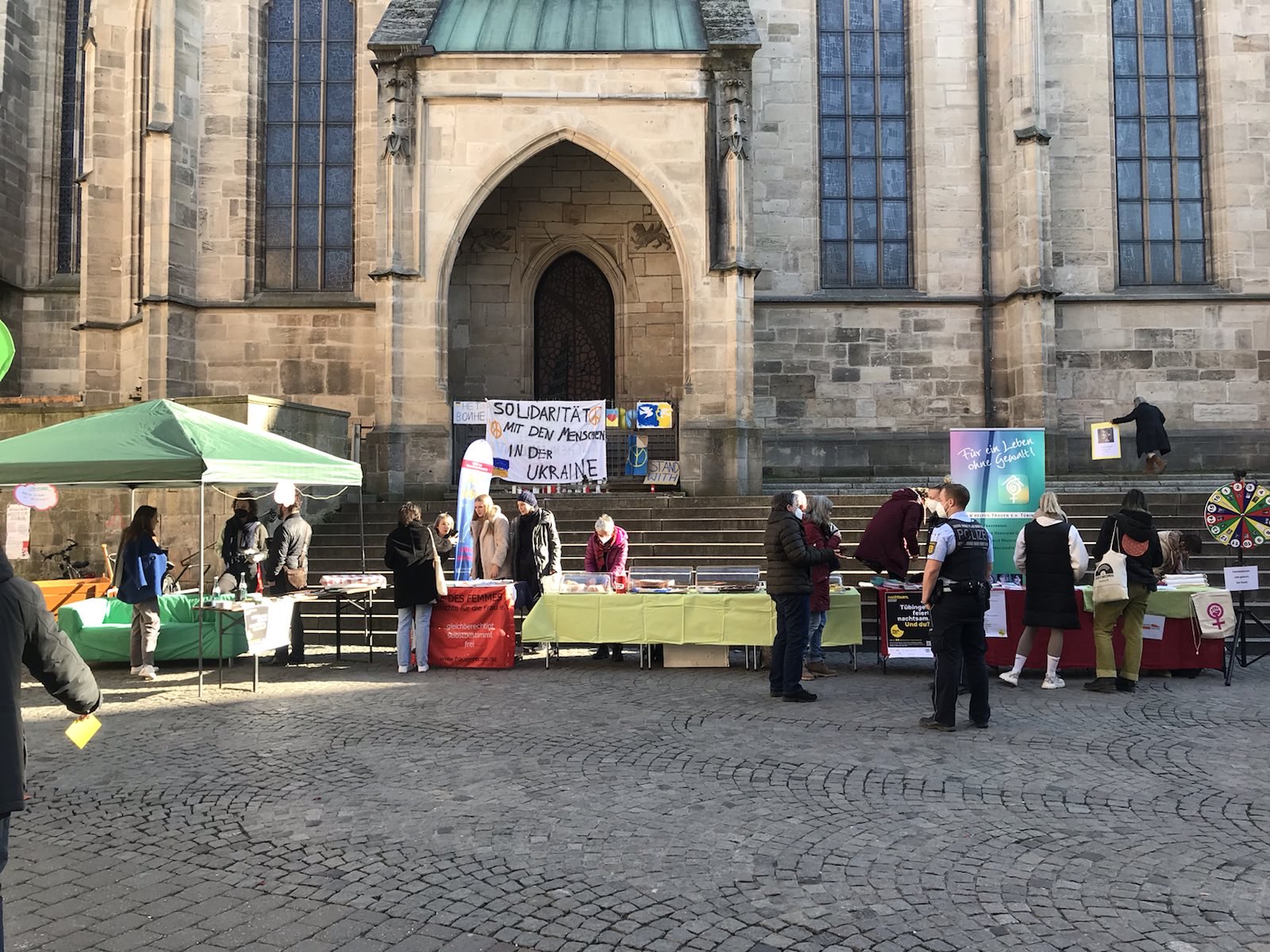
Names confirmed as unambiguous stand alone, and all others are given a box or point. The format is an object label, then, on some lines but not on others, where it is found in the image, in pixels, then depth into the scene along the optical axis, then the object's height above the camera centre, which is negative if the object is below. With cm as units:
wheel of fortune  905 -16
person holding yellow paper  278 -51
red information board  918 -120
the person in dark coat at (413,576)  902 -67
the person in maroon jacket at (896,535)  902 -32
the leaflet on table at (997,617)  882 -107
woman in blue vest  869 -66
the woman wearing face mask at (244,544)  980 -40
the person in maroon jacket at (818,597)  879 -88
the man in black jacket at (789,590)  752 -70
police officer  654 -76
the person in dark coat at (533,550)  1005 -49
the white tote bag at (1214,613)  835 -100
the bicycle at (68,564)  1271 -77
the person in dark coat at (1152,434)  1562 +107
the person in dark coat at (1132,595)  802 -81
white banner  1328 +88
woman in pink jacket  998 -52
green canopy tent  797 +46
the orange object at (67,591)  1096 -97
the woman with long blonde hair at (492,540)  1024 -39
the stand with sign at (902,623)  904 -115
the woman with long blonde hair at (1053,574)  807 -63
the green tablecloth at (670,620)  890 -110
